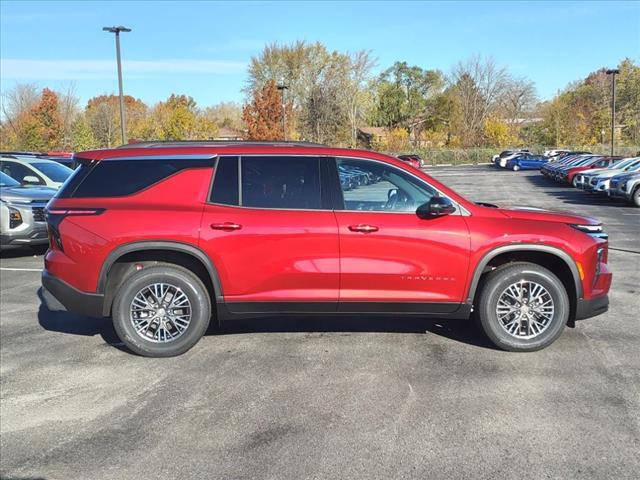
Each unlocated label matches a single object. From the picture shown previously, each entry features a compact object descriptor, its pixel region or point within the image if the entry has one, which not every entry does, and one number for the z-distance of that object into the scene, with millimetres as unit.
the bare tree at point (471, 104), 72375
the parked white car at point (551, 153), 54612
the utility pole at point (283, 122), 43894
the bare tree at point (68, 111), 47325
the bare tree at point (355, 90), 61188
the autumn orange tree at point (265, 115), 46250
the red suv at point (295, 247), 4895
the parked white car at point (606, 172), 21500
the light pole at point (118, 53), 26859
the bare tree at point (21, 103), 50969
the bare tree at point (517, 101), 78812
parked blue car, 48688
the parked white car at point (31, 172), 12438
